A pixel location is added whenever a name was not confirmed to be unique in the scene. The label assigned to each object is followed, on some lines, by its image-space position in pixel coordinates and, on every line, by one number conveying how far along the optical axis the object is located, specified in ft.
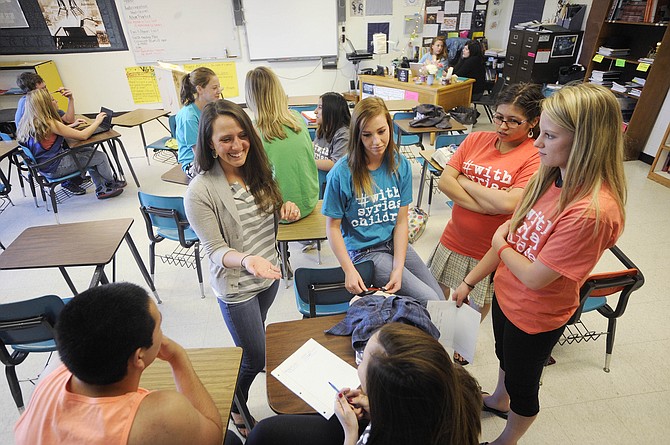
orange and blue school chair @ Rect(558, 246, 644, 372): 5.78
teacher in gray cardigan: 4.83
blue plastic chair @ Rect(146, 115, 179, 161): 13.32
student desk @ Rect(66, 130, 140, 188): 12.60
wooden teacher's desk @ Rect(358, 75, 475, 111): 17.62
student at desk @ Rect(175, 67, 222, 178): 9.02
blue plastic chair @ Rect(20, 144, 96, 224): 12.02
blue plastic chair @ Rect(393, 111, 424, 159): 14.46
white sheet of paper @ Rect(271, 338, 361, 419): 4.09
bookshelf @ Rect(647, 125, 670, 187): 13.67
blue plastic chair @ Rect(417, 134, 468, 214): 12.07
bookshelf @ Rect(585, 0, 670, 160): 14.05
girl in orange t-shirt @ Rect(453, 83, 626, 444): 3.54
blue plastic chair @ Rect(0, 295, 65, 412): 5.43
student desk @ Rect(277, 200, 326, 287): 7.38
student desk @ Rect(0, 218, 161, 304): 6.96
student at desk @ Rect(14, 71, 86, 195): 12.38
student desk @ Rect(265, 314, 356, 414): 4.05
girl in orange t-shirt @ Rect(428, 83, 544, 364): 5.32
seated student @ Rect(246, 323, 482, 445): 2.64
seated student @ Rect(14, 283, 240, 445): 2.71
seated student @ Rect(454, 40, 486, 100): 19.80
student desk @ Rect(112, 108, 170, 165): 14.10
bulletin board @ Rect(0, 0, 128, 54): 20.24
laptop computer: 13.51
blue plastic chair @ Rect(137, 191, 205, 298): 8.41
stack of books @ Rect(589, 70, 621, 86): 16.08
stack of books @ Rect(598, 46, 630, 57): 15.59
